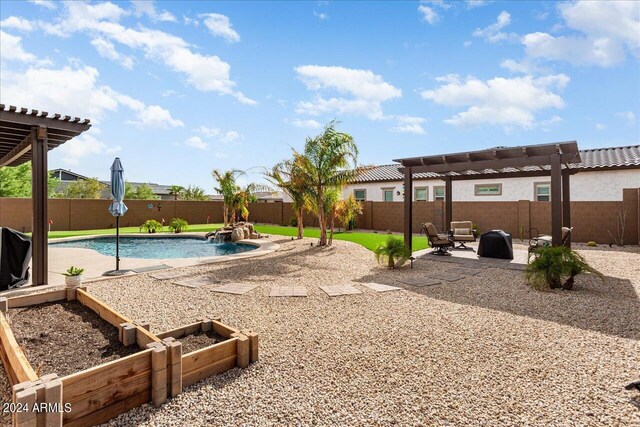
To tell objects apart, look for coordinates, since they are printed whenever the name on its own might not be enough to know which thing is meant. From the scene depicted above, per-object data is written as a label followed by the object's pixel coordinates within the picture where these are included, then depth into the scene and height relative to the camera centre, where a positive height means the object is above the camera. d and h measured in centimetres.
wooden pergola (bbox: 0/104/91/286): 585 +123
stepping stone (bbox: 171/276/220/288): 633 -146
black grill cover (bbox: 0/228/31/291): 595 -90
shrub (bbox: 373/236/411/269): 802 -107
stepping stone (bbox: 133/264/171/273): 764 -142
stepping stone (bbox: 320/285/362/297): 581 -151
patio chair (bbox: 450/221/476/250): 1149 -86
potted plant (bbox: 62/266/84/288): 556 -117
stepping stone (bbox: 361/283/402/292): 604 -150
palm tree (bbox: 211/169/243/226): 1867 +164
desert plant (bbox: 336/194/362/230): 1356 +7
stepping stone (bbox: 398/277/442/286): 652 -149
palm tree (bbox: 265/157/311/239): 1218 +118
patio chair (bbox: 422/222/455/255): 994 -95
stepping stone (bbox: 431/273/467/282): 691 -149
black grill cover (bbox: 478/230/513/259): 945 -108
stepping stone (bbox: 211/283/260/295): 581 -148
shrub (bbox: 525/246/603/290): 598 -110
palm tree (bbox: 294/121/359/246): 1168 +188
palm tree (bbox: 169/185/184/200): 3689 +243
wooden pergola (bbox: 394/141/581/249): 776 +129
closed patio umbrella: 809 +59
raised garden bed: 211 -127
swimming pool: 1198 -155
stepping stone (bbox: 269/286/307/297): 568 -150
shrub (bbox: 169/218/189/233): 1768 -87
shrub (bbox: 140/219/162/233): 1732 -87
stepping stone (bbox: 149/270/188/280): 691 -143
